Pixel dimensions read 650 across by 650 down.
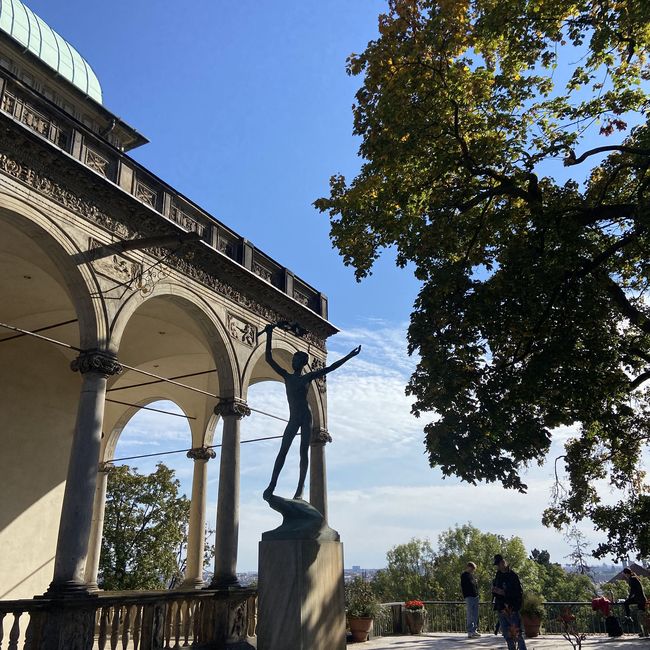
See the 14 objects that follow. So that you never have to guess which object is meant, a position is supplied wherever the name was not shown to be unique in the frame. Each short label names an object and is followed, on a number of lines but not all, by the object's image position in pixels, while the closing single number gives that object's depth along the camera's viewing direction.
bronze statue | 8.59
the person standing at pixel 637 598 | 12.88
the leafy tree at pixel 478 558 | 57.31
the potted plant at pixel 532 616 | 13.92
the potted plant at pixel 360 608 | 13.77
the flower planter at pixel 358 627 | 13.74
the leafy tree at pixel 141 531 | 27.16
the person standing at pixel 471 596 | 13.62
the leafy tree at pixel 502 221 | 8.23
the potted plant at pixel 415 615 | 15.80
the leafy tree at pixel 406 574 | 61.81
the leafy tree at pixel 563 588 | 69.44
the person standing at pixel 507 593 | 9.91
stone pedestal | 6.91
